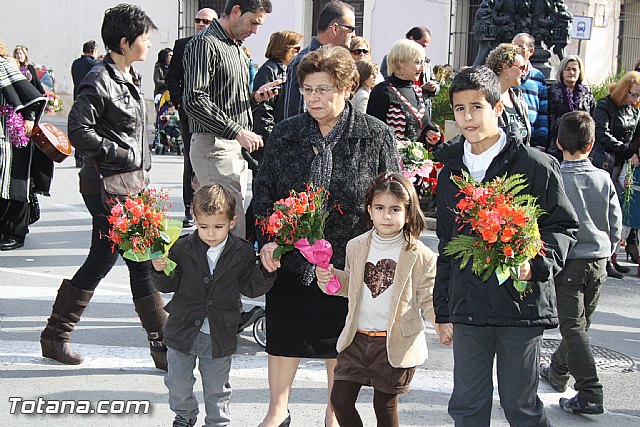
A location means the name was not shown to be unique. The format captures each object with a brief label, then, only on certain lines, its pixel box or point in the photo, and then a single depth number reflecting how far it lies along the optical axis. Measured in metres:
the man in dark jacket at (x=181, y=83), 8.03
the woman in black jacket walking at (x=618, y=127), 9.47
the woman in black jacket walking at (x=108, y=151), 5.69
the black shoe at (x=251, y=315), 6.50
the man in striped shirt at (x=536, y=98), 8.89
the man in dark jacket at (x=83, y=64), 15.72
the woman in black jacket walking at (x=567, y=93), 9.49
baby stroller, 19.12
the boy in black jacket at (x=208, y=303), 4.67
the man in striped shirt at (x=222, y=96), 6.15
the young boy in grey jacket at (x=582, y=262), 5.42
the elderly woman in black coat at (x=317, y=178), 4.64
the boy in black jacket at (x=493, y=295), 4.07
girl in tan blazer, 4.36
